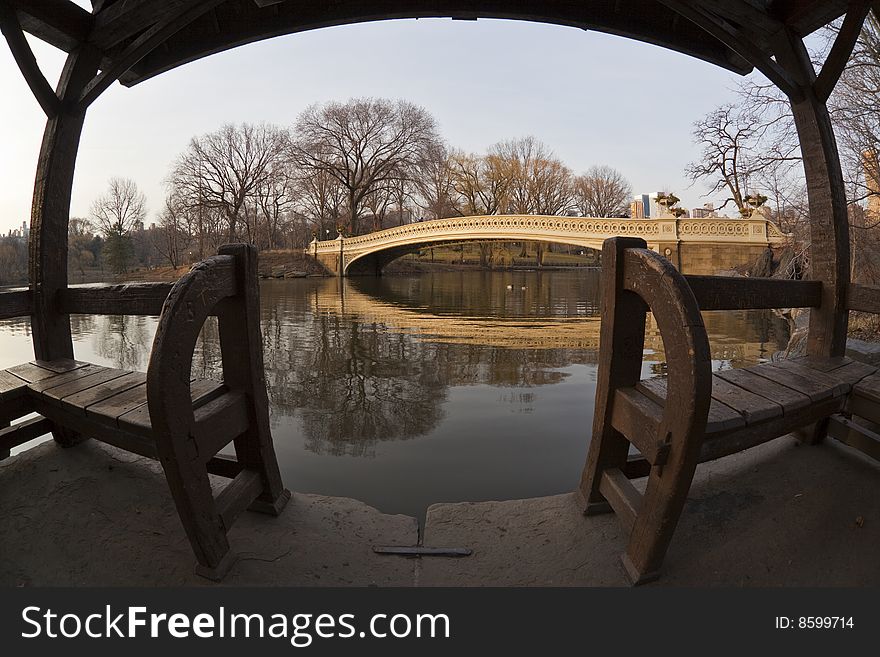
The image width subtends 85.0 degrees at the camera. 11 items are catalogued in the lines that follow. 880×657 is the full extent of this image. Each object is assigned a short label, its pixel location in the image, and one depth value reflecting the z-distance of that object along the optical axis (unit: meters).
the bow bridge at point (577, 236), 23.39
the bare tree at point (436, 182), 41.19
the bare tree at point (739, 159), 11.08
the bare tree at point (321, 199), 41.06
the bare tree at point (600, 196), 62.12
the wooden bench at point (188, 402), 1.79
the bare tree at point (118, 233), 30.34
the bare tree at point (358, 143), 39.06
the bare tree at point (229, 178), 36.16
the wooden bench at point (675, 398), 1.78
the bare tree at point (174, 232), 35.44
